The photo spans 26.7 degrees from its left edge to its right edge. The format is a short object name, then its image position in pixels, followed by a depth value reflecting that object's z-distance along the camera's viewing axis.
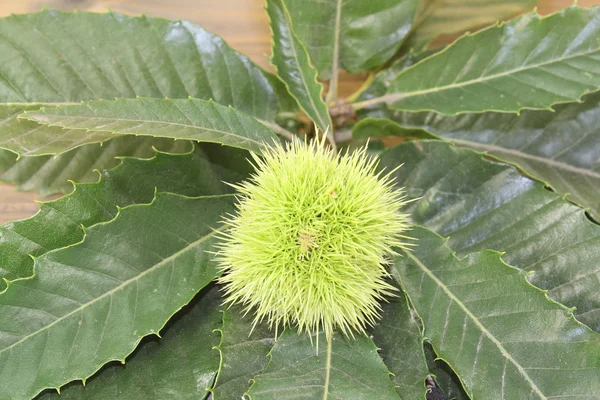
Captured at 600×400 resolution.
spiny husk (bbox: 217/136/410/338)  0.40
